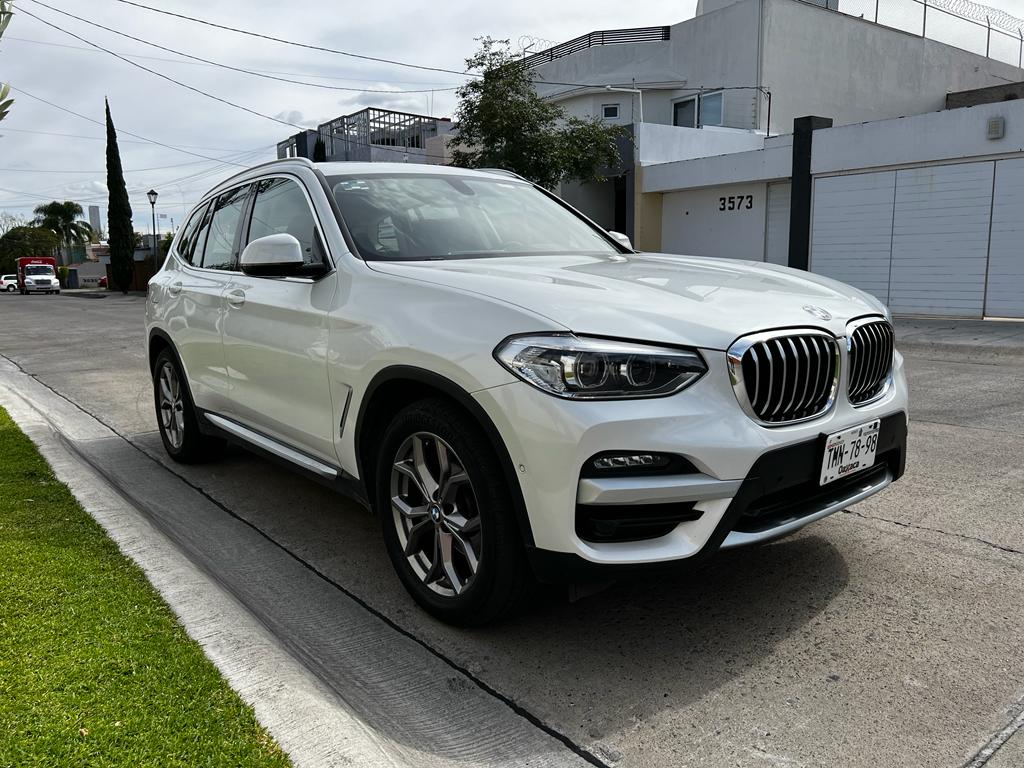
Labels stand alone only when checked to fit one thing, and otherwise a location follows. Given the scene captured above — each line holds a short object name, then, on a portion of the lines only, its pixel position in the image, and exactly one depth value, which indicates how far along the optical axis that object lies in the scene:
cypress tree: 42.94
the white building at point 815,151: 15.92
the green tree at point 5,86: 4.06
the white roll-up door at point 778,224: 20.19
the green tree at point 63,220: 82.56
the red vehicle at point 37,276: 51.44
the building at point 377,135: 42.31
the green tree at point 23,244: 75.50
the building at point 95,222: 104.78
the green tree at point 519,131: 21.48
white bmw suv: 2.48
